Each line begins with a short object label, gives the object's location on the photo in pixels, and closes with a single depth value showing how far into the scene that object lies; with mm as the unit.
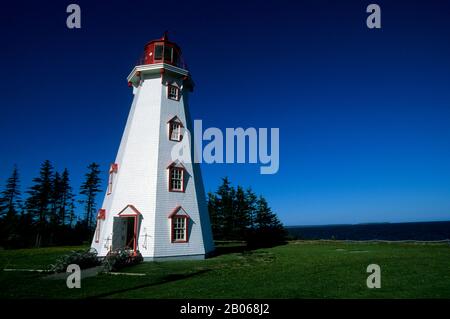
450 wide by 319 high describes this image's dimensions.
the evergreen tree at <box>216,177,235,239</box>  50812
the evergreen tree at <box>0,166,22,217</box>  48491
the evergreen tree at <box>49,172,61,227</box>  49250
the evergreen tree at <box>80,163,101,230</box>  56875
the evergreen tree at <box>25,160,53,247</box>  45000
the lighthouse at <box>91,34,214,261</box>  19828
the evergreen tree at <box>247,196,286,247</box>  43791
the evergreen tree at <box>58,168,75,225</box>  52469
